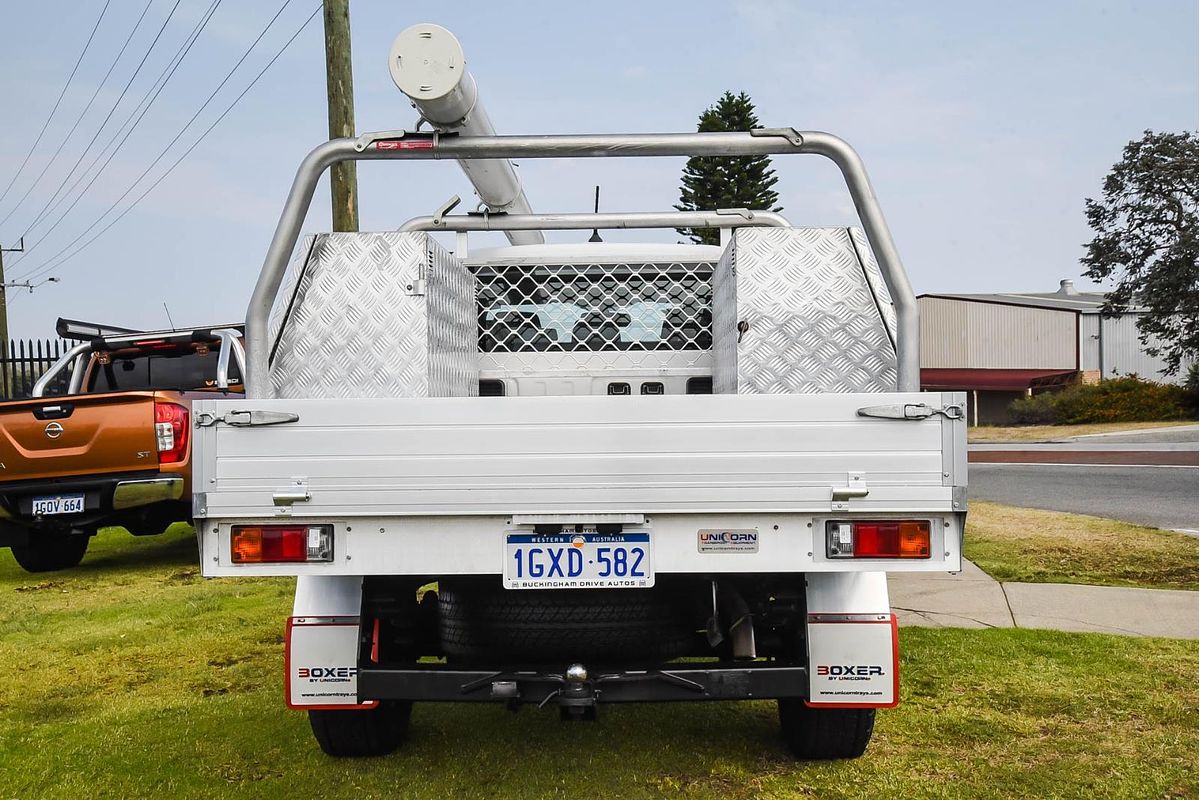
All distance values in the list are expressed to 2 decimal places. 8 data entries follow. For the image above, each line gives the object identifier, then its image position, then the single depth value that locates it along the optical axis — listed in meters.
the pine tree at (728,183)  35.38
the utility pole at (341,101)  9.91
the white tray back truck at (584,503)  3.21
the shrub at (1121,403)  33.53
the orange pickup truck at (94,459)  8.06
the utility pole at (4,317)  27.38
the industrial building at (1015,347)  44.66
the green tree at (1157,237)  36.88
